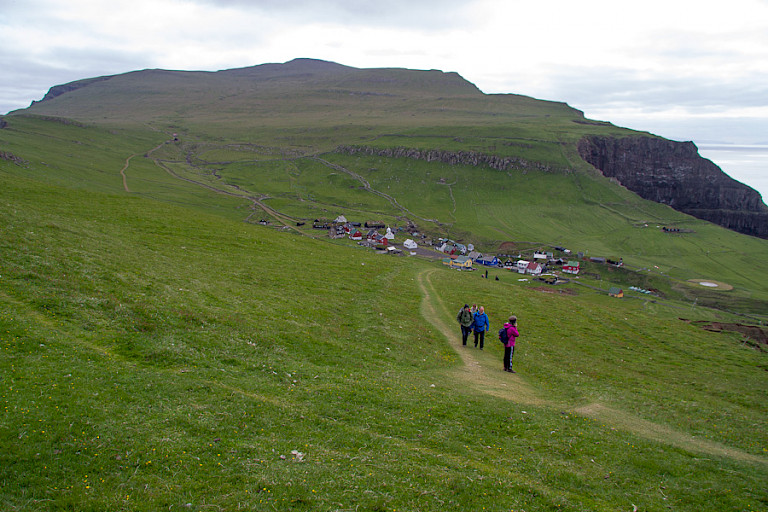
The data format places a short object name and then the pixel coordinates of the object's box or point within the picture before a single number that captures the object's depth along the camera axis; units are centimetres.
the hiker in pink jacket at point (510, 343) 2534
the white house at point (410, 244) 14225
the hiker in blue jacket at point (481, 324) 2991
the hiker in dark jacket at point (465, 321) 3050
